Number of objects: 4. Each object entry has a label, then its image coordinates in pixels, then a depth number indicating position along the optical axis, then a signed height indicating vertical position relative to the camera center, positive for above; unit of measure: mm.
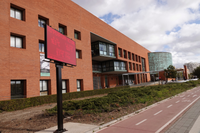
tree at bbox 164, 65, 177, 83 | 45772 +484
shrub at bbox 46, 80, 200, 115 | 10445 -2249
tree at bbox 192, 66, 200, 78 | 80006 +462
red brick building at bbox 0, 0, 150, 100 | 15102 +4599
